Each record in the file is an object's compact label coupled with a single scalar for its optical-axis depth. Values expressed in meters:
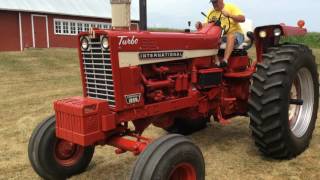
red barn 16.06
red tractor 2.86
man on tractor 3.88
